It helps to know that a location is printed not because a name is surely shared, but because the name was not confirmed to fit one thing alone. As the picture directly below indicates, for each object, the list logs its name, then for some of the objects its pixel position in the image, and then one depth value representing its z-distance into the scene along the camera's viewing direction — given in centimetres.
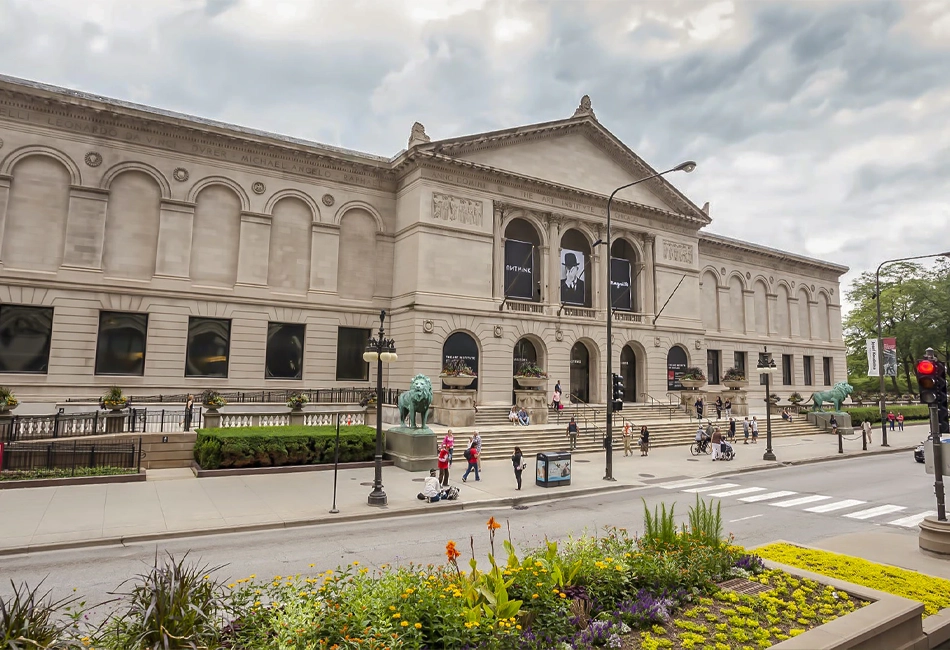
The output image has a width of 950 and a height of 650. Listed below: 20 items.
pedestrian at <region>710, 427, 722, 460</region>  2747
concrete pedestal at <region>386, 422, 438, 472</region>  2270
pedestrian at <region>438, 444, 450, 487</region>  1833
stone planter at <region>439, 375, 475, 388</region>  2894
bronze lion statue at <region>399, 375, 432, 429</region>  2319
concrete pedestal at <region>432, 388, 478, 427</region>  2917
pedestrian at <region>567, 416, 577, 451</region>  2781
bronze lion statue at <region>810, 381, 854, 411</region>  4184
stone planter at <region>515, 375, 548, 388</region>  3222
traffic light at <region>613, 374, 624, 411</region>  2232
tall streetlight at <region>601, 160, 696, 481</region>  2108
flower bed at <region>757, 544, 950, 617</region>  771
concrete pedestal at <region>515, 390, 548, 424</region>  3198
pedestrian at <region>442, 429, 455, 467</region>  1945
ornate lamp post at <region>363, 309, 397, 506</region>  1648
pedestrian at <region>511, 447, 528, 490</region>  1913
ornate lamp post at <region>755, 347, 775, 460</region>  2928
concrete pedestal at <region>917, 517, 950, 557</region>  1038
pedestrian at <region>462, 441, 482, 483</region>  2053
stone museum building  2848
